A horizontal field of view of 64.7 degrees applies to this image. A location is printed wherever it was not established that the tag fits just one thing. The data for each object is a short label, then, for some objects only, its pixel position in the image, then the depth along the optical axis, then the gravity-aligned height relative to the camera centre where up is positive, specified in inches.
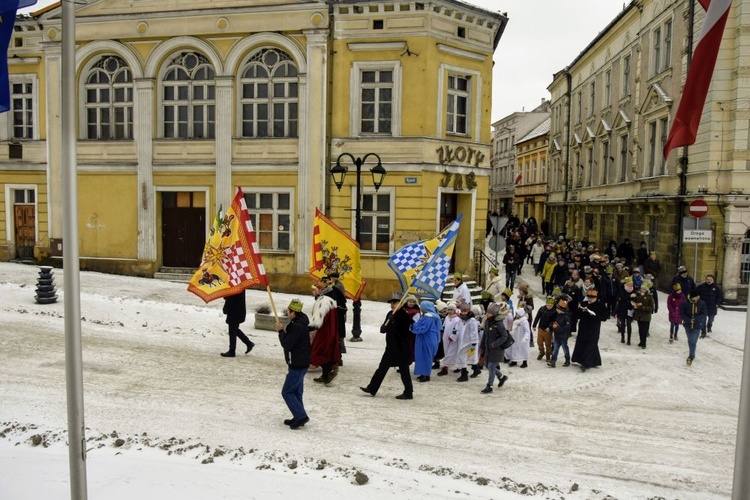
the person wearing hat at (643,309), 563.8 -86.6
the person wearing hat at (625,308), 579.5 -90.4
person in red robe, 410.9 -93.9
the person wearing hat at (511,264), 824.6 -67.3
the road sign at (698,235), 666.8 -17.7
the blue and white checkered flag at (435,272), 424.8 -41.9
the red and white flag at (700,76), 197.6 +50.8
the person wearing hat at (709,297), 611.8 -80.8
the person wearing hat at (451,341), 450.9 -97.1
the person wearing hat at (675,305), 573.6 -83.4
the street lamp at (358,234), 529.7 -19.4
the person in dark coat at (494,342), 412.5 -89.1
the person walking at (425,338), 423.2 -90.0
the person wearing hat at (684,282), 617.0 -65.6
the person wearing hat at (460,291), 520.0 -68.7
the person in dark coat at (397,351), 386.3 -90.0
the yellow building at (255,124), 740.0 +114.8
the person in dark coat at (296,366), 323.0 -84.0
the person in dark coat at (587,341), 481.1 -100.7
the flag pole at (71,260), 182.4 -16.4
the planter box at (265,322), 564.7 -106.3
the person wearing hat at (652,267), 785.6 -64.1
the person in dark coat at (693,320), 514.3 -87.6
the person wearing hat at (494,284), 549.3 -64.3
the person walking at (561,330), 488.7 -93.0
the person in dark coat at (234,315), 460.4 -81.5
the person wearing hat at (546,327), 501.0 -94.1
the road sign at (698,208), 729.6 +14.2
